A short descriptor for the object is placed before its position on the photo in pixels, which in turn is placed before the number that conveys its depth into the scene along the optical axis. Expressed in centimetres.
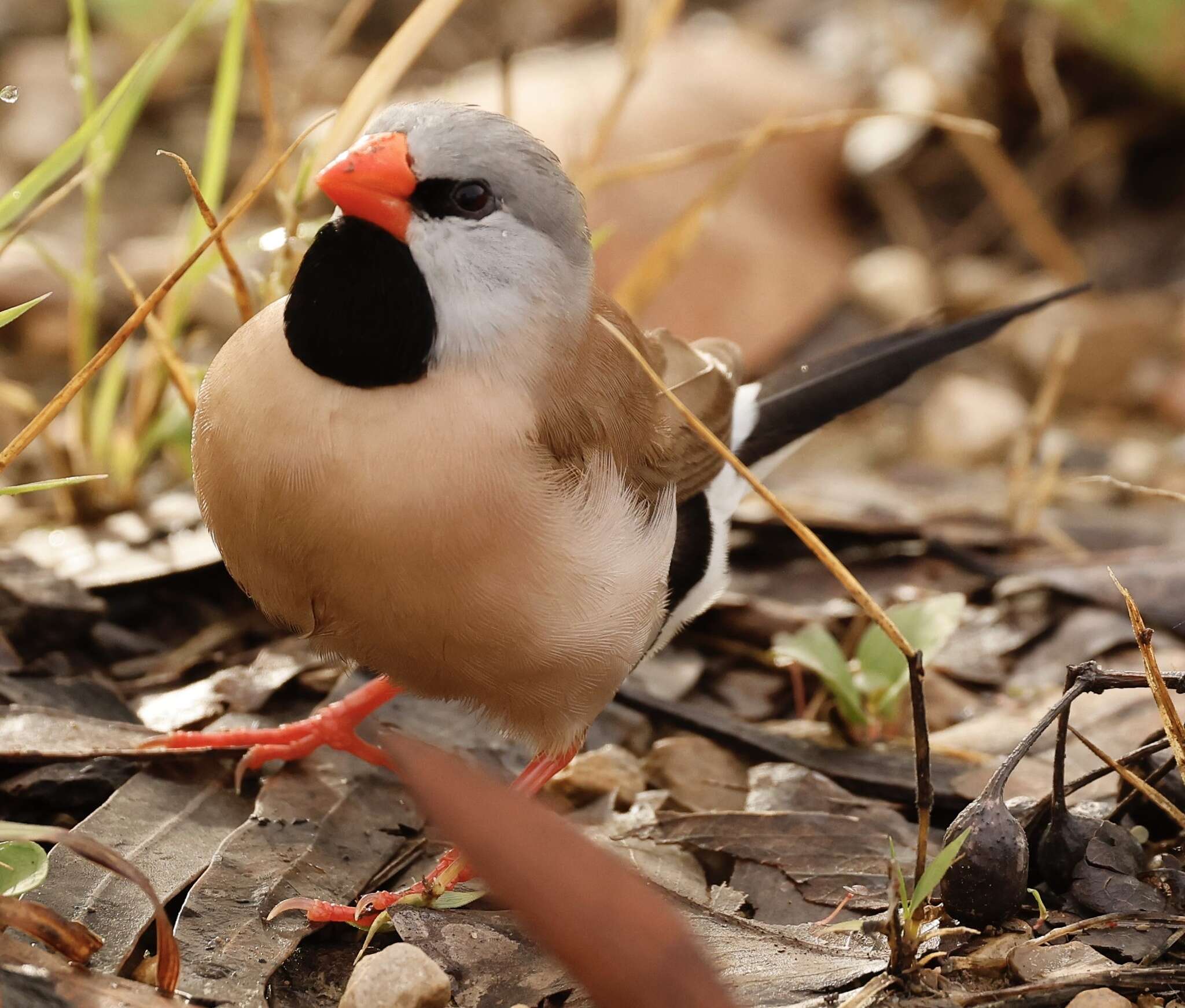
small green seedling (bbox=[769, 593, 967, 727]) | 494
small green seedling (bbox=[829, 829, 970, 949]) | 315
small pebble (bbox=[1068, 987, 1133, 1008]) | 324
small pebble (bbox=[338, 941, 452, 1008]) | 327
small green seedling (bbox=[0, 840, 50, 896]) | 329
